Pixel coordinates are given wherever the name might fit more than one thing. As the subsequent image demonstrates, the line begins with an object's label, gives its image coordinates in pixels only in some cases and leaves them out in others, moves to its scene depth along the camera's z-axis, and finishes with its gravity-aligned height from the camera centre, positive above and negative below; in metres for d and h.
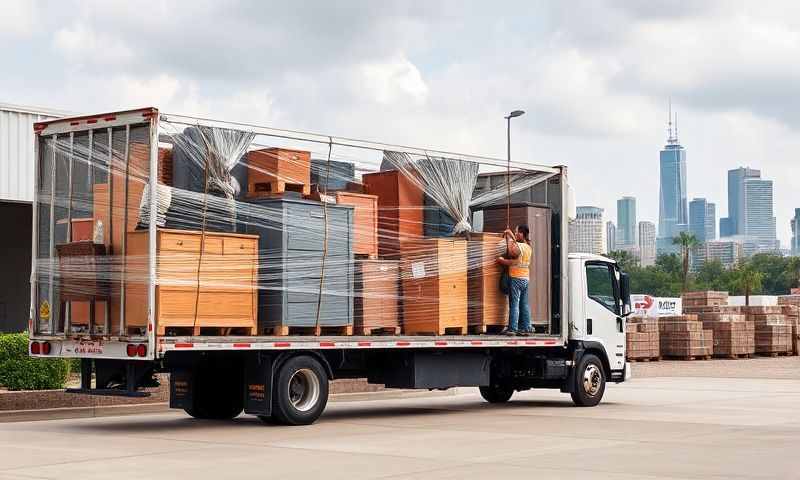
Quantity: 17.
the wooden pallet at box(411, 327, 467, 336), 17.94 -0.15
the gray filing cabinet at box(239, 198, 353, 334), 15.43 +0.76
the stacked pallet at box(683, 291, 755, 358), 41.53 -0.34
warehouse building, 24.92 +2.59
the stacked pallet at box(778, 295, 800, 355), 45.44 +0.07
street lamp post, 19.11 +1.92
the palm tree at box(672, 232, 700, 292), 124.81 +8.17
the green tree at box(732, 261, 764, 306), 125.66 +4.30
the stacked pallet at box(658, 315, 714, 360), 39.72 -0.57
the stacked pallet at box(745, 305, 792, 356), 43.41 -0.39
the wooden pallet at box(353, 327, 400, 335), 17.18 -0.14
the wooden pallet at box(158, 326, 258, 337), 14.63 -0.12
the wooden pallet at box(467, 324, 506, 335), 18.27 -0.13
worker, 18.48 +0.65
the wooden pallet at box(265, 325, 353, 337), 15.47 -0.13
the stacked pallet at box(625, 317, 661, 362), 38.16 -0.62
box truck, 14.58 +0.61
